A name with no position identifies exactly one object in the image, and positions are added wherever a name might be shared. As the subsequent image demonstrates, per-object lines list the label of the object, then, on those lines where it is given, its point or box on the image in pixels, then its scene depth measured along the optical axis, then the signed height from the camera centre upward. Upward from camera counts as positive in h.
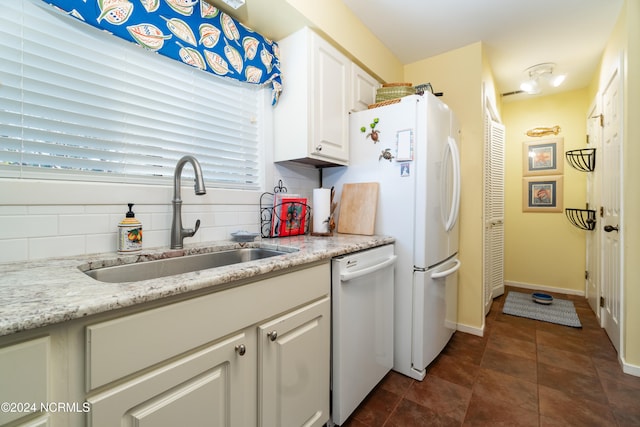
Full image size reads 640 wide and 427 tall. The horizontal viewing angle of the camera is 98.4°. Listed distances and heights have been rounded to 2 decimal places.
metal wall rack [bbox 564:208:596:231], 3.09 -0.05
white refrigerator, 1.78 +0.08
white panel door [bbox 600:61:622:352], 2.03 +0.03
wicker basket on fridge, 2.08 +0.93
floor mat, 2.69 -1.03
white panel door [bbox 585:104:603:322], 2.70 +0.09
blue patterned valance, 1.16 +0.89
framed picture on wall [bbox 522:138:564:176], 3.52 +0.74
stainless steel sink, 1.07 -0.24
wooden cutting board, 1.92 +0.04
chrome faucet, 1.30 +0.00
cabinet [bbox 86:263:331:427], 0.65 -0.44
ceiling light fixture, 2.84 +1.46
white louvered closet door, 2.87 +0.03
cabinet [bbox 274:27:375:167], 1.75 +0.74
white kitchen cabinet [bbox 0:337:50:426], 0.50 -0.32
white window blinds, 1.03 +0.48
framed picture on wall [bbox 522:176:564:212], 3.54 +0.26
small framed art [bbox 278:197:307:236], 1.81 -0.02
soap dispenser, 1.16 -0.09
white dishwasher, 1.35 -0.61
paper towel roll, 1.85 +0.03
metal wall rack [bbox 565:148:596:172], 3.01 +0.65
